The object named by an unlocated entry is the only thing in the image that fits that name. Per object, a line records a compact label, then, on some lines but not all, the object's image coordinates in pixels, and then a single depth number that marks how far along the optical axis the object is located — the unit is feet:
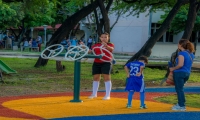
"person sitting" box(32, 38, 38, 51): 143.84
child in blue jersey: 31.99
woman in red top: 35.12
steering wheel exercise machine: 33.32
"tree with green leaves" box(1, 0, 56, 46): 154.20
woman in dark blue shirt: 31.35
